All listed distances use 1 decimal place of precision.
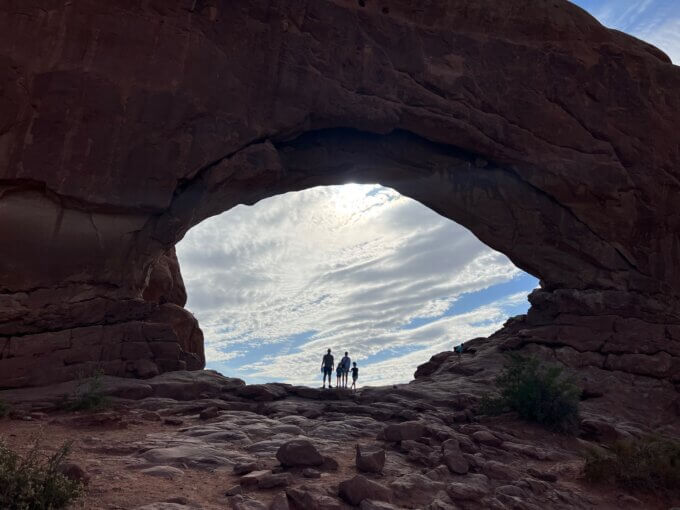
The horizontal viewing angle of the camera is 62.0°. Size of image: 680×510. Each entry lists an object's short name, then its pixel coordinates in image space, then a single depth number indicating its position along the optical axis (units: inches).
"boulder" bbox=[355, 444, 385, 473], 305.0
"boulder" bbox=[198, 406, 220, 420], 412.8
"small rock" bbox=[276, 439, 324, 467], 294.5
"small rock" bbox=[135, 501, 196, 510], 221.1
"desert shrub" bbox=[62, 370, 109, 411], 404.8
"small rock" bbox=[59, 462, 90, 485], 237.8
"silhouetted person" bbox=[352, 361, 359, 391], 858.1
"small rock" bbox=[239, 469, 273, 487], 268.2
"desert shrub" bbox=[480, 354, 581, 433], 483.8
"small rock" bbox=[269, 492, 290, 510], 237.9
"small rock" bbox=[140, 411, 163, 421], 395.9
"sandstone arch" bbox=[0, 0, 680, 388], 500.4
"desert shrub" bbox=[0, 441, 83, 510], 189.6
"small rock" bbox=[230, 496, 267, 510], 237.1
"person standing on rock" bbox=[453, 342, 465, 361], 765.3
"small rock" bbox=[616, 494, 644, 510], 354.3
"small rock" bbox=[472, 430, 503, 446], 414.3
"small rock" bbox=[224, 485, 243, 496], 254.8
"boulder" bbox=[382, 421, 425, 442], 374.0
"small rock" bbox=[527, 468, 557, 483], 364.5
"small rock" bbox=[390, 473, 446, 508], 279.6
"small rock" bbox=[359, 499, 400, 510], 253.0
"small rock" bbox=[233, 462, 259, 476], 286.7
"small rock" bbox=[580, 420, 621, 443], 500.1
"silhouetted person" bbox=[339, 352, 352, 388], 805.9
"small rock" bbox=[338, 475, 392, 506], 259.1
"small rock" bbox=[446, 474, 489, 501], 297.0
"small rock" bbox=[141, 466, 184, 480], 271.9
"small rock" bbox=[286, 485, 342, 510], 244.2
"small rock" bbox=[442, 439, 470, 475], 333.4
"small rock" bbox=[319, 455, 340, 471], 304.0
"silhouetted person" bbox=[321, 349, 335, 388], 772.6
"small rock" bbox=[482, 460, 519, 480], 343.1
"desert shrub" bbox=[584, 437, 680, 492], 374.3
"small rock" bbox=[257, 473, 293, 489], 264.5
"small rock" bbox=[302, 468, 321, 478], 284.7
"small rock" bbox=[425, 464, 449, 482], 315.6
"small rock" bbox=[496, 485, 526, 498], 315.6
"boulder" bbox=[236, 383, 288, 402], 502.0
